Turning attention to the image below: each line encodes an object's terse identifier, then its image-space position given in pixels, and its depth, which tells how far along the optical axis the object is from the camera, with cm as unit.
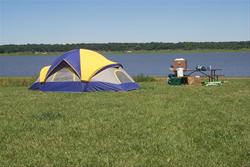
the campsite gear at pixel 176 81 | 2428
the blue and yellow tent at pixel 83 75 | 2078
